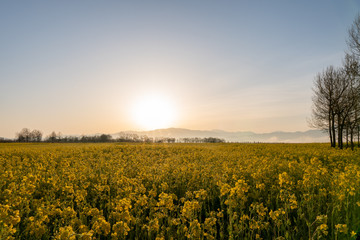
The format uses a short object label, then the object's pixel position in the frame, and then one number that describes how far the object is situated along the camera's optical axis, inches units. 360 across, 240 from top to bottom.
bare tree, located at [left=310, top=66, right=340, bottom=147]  1250.0
